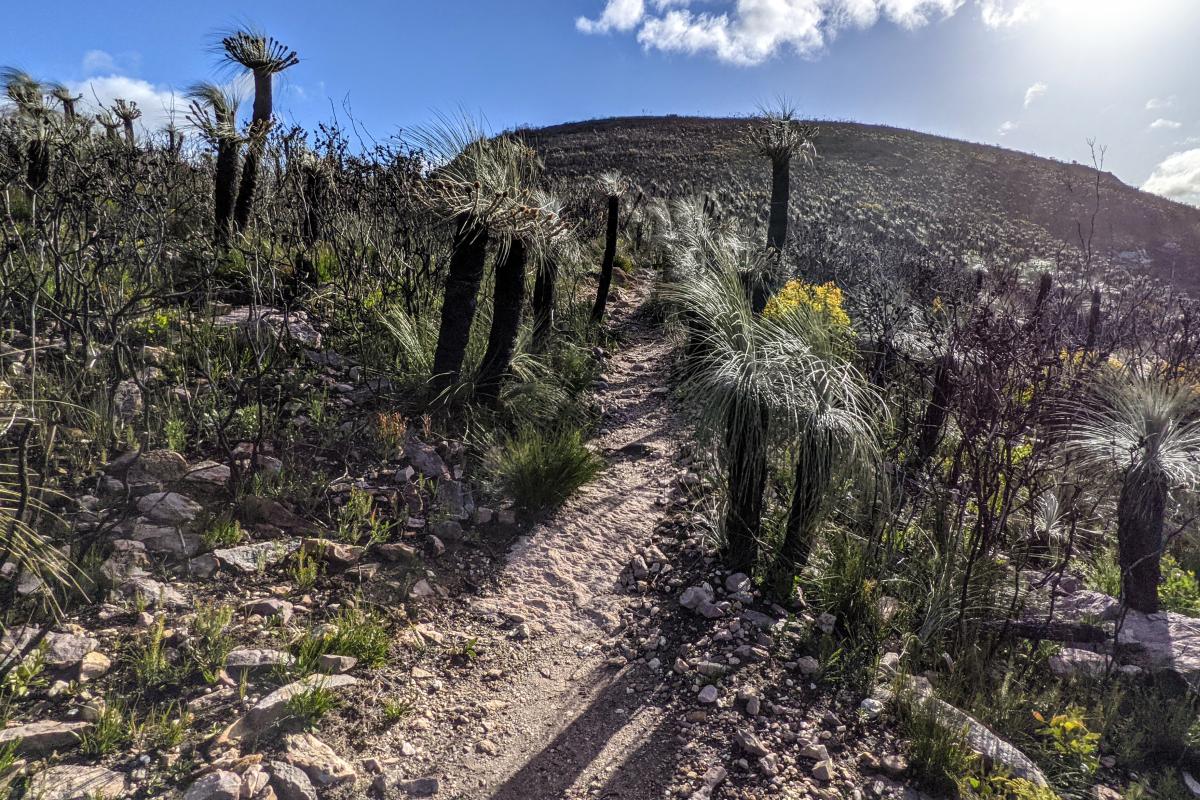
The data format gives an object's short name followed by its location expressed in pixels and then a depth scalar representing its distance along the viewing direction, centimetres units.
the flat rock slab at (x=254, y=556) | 337
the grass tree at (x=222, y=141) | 710
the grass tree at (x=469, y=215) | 516
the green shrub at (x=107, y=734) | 225
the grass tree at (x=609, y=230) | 986
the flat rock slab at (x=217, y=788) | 215
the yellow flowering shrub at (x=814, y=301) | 450
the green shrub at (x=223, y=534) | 342
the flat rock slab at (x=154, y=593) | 297
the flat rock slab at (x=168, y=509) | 347
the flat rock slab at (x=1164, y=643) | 354
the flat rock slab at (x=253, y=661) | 274
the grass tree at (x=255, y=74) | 779
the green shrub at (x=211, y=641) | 270
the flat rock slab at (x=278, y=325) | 530
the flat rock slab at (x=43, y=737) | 218
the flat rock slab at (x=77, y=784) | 206
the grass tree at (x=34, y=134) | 642
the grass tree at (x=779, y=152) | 948
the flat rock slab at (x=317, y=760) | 242
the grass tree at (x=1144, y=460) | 365
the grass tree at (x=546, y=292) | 721
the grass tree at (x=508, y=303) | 568
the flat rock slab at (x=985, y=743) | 277
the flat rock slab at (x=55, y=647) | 254
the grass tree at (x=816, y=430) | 359
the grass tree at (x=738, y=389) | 366
